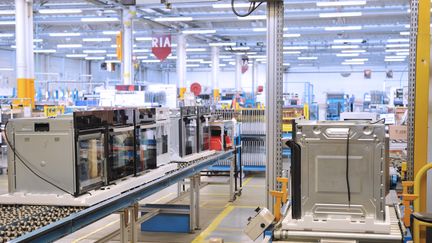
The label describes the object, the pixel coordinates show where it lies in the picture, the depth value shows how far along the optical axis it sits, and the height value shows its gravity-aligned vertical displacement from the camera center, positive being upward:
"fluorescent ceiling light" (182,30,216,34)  18.44 +2.64
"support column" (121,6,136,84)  15.04 +1.84
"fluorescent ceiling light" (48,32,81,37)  18.93 +2.55
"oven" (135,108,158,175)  4.92 -0.38
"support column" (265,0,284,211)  3.90 +0.08
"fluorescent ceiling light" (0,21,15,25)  17.73 +2.80
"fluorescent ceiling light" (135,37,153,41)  21.32 +2.68
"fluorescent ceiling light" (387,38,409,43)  21.37 +2.59
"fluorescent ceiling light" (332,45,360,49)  23.76 +2.57
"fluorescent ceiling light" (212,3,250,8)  13.87 +2.68
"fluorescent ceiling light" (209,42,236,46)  22.36 +2.57
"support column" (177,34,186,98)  20.23 +1.60
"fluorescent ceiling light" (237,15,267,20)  15.23 +2.58
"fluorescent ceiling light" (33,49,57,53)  23.97 +2.47
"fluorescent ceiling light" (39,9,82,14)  14.64 +2.67
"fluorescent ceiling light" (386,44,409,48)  23.25 +2.55
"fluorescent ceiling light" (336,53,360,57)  27.66 +2.54
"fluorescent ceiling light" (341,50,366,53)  25.99 +2.56
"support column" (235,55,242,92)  27.23 +1.52
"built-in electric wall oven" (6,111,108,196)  3.73 -0.39
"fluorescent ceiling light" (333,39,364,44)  21.11 +2.55
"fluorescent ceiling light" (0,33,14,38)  20.67 +2.78
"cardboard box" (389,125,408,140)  5.50 -0.35
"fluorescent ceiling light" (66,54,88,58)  27.94 +2.59
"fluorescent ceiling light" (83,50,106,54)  26.13 +2.63
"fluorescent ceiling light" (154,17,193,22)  15.32 +2.59
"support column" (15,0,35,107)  12.84 +1.35
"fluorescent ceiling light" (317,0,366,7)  12.96 +2.56
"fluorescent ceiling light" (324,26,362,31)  17.67 +2.57
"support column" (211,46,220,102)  23.83 +1.43
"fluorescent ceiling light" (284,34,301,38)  19.86 +2.59
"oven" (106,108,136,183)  4.30 -0.38
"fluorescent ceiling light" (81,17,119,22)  15.99 +2.63
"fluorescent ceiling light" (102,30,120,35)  19.62 +2.72
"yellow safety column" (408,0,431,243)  3.47 +0.09
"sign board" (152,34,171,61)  16.38 +1.80
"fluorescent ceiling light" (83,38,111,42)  21.13 +2.62
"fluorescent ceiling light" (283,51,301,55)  26.27 +2.57
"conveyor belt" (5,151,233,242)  3.11 -0.81
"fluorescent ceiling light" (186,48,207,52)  25.06 +2.59
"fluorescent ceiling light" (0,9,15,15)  15.51 +2.78
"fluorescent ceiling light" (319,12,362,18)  14.71 +2.55
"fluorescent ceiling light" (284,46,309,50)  24.20 +2.57
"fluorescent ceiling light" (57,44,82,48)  21.83 +2.47
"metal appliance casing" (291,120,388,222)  2.70 -0.38
